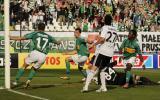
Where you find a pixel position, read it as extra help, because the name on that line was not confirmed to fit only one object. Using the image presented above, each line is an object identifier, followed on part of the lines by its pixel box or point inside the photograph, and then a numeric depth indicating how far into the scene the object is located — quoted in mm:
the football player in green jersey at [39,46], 18656
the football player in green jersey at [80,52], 22462
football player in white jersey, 17281
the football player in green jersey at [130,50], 20219
